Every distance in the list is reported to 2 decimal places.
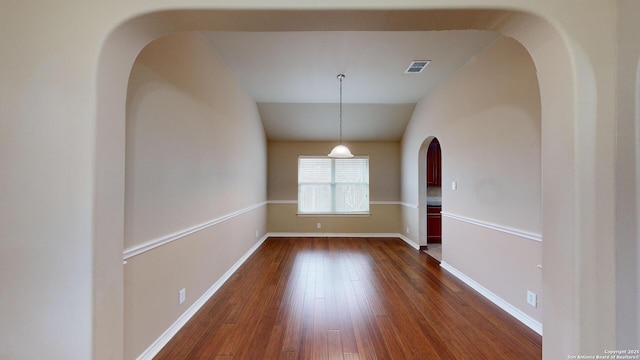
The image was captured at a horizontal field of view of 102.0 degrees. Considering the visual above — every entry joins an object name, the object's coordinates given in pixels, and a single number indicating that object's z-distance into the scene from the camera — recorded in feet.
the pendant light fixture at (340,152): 13.75
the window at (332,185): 21.02
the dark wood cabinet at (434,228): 18.25
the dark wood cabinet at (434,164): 18.42
